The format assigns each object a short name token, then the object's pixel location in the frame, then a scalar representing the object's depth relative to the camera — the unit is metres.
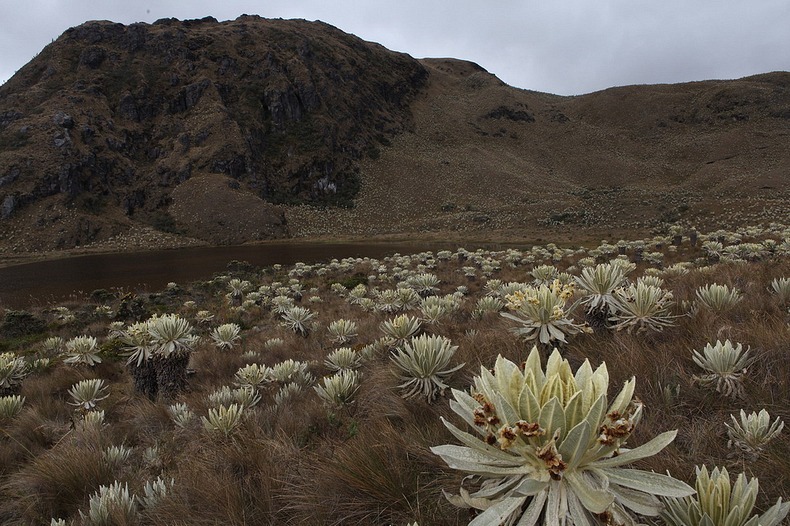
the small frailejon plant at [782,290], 3.52
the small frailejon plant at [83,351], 6.65
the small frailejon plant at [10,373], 5.69
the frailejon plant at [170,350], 5.21
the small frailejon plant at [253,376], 4.87
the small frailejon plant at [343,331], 6.37
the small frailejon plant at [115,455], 3.52
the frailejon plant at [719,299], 3.45
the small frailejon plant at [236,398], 4.24
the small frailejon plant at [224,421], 3.39
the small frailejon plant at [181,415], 4.12
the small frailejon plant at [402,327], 4.17
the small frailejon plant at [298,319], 8.13
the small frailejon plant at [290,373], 4.87
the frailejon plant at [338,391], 3.55
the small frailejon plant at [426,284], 9.30
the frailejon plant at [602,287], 3.30
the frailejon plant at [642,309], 3.07
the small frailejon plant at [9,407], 4.87
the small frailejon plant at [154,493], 2.61
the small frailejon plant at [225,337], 7.51
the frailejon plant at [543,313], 2.72
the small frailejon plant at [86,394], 5.18
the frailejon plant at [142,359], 5.31
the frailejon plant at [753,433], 1.75
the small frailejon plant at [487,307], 5.96
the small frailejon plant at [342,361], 4.66
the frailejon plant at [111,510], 2.52
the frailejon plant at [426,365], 2.88
